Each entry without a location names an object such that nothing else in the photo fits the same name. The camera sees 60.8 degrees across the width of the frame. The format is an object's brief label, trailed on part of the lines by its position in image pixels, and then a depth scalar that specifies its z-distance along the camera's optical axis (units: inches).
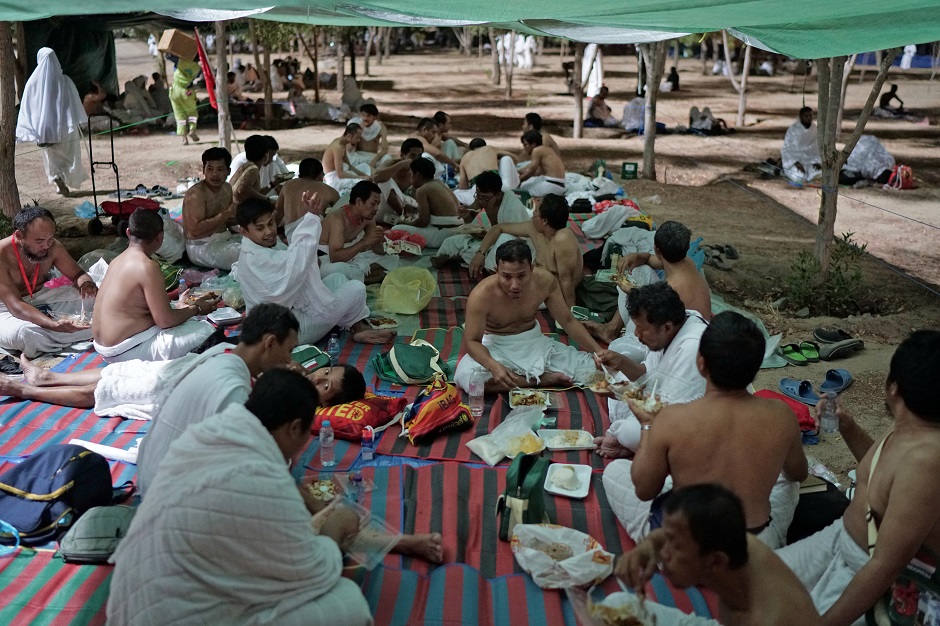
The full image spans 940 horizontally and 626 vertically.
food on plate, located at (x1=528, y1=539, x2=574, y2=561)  145.5
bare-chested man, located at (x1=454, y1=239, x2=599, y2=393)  211.9
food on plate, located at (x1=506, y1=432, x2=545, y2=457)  186.7
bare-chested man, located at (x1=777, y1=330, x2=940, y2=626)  112.9
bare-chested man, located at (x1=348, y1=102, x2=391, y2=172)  478.9
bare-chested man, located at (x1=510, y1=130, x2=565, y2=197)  442.6
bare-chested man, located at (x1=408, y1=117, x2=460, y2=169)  486.4
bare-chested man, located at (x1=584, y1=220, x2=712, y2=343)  211.9
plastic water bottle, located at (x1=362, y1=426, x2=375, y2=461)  187.2
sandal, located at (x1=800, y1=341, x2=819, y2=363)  266.5
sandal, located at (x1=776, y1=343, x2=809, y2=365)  263.3
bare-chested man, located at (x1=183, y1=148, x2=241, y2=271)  321.7
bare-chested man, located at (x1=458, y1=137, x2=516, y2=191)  431.2
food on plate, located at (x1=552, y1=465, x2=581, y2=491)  173.3
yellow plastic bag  285.6
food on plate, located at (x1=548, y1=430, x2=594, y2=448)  190.7
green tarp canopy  205.8
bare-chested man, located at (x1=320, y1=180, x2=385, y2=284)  291.6
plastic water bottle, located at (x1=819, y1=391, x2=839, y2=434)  141.0
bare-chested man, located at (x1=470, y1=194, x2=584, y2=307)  263.6
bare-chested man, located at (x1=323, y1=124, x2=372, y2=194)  433.7
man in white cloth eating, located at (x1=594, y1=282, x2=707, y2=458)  172.7
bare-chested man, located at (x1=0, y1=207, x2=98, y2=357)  237.1
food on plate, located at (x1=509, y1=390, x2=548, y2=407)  210.8
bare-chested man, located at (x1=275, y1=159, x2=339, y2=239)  330.0
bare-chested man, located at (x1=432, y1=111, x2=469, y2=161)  513.0
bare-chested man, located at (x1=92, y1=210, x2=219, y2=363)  214.5
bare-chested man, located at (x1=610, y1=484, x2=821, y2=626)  95.4
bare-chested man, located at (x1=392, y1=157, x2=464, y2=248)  365.1
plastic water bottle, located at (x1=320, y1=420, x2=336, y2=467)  184.4
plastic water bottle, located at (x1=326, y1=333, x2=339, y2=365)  252.2
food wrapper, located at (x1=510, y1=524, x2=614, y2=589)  140.6
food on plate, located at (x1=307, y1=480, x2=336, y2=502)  157.0
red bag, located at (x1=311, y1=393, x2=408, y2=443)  193.5
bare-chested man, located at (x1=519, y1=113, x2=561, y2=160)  475.2
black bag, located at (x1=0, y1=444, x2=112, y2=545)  150.3
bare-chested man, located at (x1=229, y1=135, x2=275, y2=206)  353.1
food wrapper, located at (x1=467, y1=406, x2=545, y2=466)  186.2
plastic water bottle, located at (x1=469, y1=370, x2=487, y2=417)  209.8
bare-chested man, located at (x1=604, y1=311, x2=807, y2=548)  131.1
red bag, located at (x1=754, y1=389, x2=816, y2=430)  208.8
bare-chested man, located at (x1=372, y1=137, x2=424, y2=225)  386.6
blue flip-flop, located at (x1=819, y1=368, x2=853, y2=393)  243.1
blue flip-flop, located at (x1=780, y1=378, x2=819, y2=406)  232.5
